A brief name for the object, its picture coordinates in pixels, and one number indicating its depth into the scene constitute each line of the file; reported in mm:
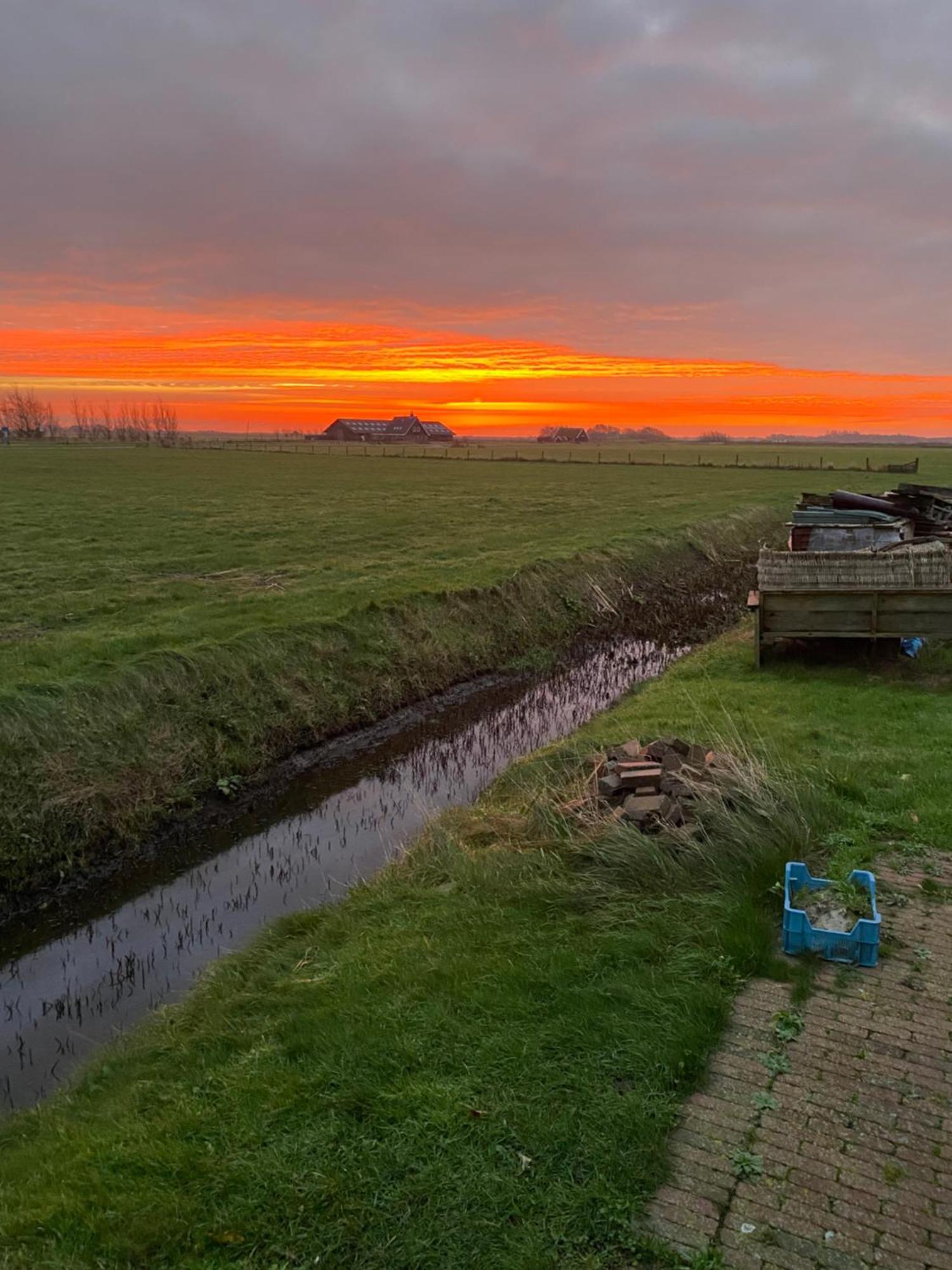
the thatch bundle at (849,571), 13008
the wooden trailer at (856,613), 12469
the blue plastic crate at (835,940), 5184
